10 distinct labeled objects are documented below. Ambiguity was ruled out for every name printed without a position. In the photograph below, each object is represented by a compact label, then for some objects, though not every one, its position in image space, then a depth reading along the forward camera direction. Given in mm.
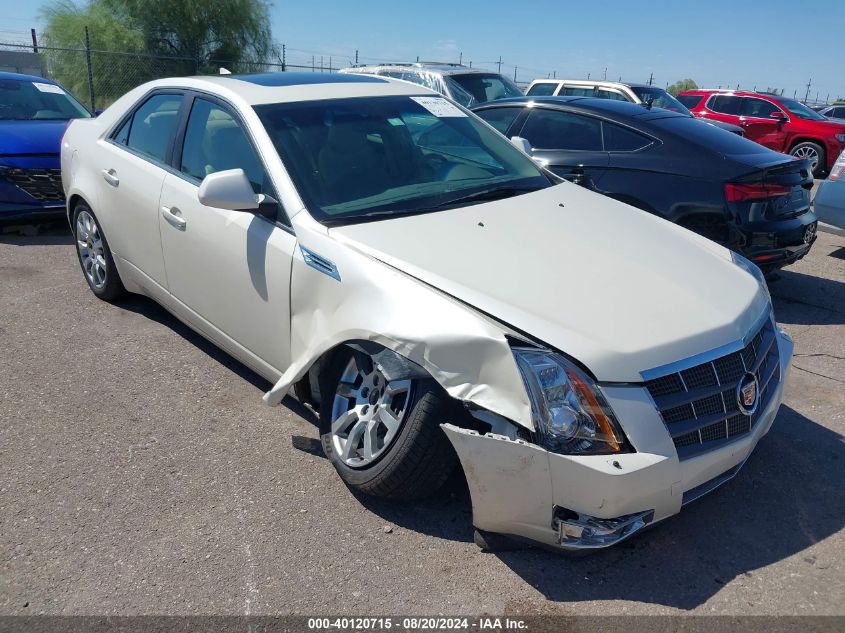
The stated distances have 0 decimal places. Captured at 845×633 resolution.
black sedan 5309
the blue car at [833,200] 6469
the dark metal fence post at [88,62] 14445
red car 13938
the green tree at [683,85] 51431
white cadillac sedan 2459
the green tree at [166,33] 21984
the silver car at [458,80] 11227
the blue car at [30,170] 6988
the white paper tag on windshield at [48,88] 8602
